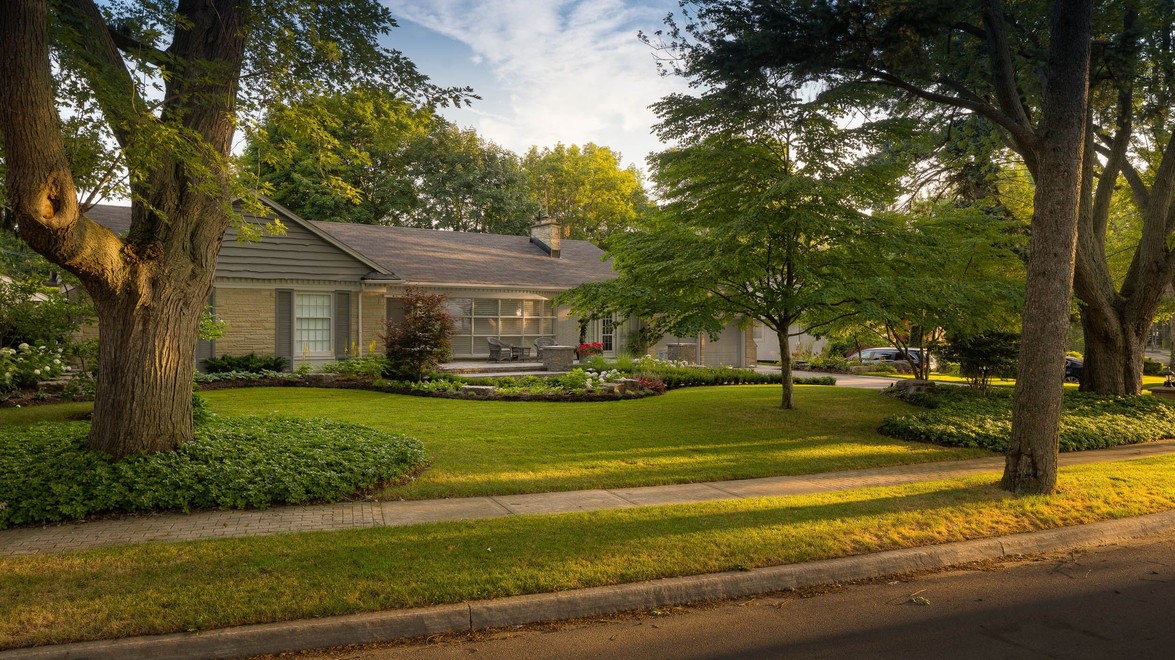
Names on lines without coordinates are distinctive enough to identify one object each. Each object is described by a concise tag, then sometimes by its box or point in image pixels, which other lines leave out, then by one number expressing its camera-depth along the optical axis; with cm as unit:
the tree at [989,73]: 830
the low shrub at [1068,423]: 1238
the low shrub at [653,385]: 1872
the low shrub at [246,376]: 1747
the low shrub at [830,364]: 3281
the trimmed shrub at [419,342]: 1855
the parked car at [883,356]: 3363
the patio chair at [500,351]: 2464
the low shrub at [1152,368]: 3500
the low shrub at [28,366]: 1313
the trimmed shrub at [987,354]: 1844
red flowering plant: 2573
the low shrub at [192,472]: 682
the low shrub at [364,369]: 1861
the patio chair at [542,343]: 2521
